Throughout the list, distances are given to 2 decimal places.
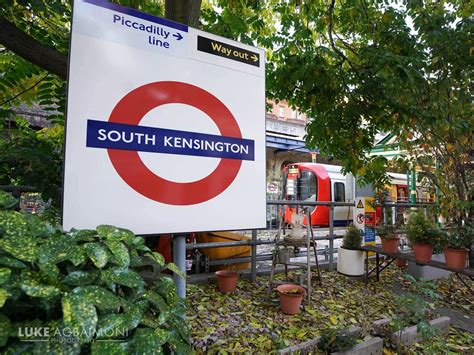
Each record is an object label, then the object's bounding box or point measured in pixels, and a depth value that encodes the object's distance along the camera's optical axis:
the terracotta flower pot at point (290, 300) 3.17
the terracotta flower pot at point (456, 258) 3.65
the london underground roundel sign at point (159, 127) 1.35
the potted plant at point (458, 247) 3.66
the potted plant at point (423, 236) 3.99
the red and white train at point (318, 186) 11.72
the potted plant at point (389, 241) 4.43
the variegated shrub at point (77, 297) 0.75
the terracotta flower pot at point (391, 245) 4.44
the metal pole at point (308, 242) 3.52
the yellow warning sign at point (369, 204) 5.07
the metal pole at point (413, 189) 6.86
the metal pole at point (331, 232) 4.90
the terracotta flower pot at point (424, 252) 3.98
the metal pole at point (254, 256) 4.25
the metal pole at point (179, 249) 1.62
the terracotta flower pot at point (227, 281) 3.72
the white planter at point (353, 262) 4.75
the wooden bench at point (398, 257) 3.56
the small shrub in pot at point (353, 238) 4.76
